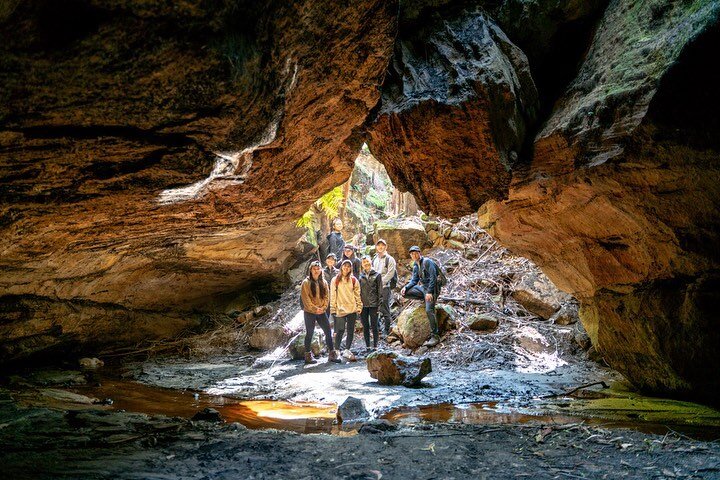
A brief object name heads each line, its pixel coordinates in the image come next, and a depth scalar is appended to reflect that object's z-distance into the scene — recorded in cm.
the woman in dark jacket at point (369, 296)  956
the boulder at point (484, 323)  966
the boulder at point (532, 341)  858
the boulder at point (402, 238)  1412
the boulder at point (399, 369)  651
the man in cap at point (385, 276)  1073
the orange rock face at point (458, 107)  434
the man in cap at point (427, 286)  924
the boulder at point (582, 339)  817
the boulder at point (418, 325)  961
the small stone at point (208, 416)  454
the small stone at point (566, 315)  912
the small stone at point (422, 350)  930
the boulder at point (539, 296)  973
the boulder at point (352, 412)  488
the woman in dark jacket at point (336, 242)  1238
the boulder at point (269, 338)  1112
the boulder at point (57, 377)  712
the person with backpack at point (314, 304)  892
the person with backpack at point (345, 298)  949
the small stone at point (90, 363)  915
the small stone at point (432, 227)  1478
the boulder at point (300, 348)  956
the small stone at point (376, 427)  411
